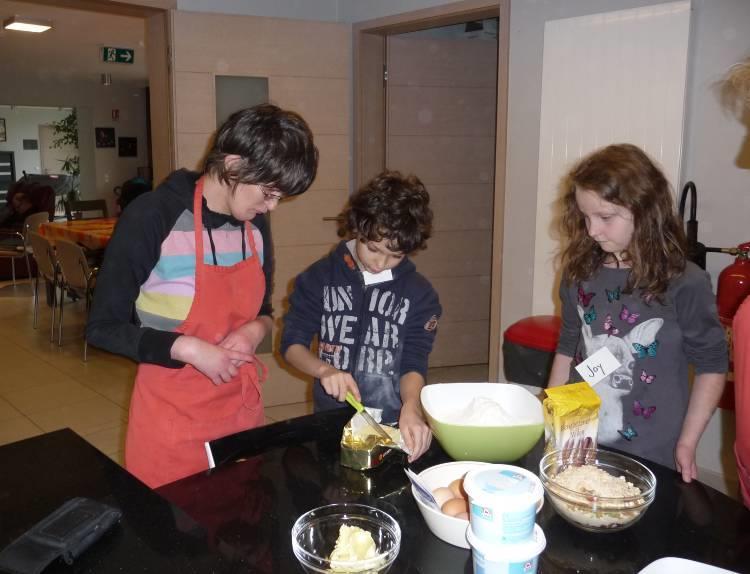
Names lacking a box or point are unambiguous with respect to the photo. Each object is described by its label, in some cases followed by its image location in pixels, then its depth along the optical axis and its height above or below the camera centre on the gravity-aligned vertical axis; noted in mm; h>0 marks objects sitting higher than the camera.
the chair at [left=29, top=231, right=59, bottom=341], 5191 -642
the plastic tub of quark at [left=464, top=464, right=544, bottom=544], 772 -364
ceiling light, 5555 +1191
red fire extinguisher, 2258 -359
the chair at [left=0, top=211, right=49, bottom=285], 6590 -690
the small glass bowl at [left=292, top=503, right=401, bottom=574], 905 -495
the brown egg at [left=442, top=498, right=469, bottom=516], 1007 -476
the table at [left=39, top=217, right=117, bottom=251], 5195 -455
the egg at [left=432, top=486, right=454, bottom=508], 1056 -482
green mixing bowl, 1210 -442
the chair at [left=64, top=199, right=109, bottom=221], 7379 -376
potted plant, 10937 +260
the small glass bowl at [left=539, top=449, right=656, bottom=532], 1025 -483
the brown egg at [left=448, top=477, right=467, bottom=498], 1072 -483
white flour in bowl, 1241 -430
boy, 1559 -311
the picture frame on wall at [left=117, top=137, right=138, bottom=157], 11125 +404
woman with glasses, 1379 -251
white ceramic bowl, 977 -491
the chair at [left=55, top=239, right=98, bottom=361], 4703 -663
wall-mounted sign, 7254 +1223
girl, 1517 -300
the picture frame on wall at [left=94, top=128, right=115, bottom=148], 10922 +548
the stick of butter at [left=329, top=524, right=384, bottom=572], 906 -484
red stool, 2650 -663
